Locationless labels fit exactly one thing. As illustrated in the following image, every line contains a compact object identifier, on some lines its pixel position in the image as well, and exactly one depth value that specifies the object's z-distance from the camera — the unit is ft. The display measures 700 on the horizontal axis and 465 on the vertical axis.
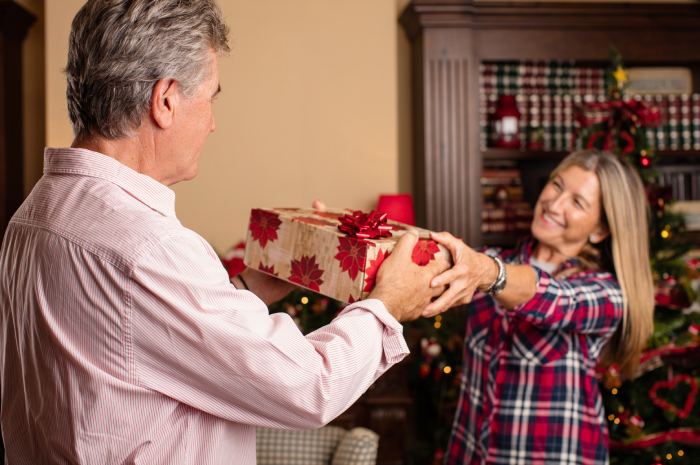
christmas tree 7.23
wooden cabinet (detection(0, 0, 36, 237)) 9.80
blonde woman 4.82
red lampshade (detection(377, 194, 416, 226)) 9.15
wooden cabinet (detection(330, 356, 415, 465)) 8.70
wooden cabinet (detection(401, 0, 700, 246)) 9.66
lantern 9.84
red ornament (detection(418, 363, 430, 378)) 8.75
